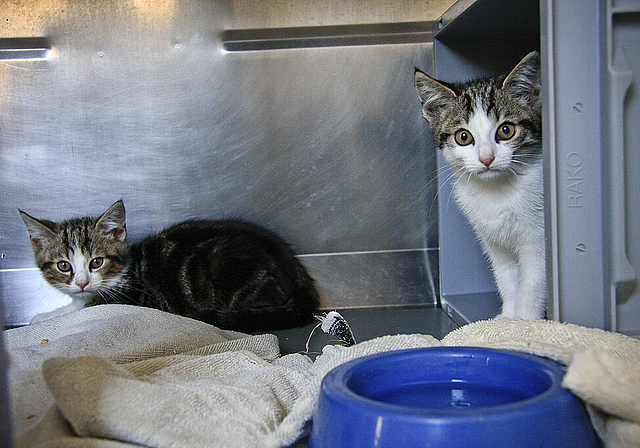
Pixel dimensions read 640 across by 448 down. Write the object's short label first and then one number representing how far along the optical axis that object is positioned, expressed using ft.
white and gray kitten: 1.45
